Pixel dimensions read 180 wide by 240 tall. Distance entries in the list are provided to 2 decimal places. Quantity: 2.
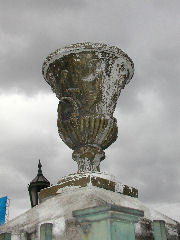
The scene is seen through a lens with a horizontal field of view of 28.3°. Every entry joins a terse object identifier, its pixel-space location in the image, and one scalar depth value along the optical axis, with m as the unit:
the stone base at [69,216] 3.59
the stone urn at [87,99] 4.57
